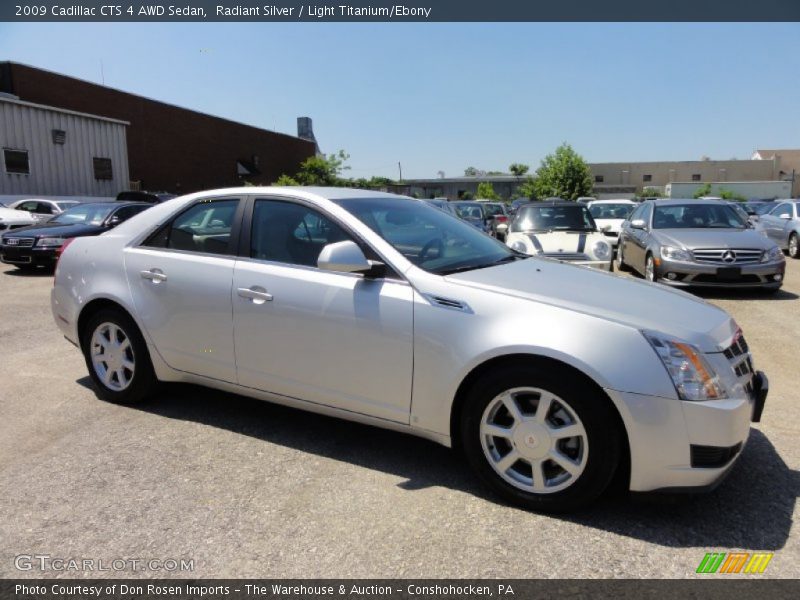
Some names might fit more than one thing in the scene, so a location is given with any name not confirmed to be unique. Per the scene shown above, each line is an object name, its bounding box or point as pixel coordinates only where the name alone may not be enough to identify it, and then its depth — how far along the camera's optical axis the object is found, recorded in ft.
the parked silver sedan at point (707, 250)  28.58
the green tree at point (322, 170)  142.41
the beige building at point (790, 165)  235.40
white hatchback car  27.48
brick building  80.07
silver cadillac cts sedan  8.86
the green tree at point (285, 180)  128.56
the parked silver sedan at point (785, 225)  50.24
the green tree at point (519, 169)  284.00
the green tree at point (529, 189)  189.20
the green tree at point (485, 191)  196.33
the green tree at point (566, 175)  172.96
